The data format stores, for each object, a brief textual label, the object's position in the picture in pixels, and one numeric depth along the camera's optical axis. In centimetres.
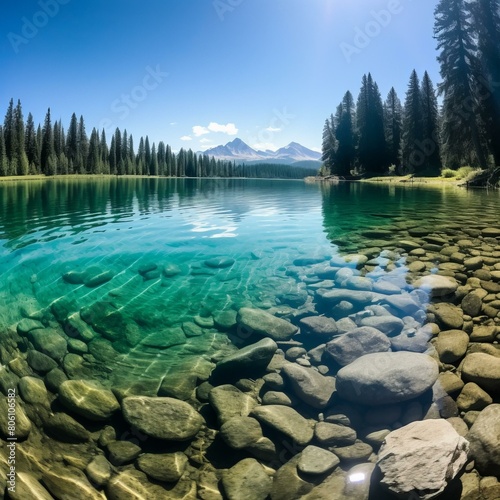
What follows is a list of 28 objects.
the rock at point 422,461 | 257
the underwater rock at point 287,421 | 326
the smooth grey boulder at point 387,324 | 477
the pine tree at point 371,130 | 5812
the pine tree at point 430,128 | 4922
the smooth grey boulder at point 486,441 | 282
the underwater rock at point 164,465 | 307
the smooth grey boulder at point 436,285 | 574
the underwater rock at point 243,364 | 416
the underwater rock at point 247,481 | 285
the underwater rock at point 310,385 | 366
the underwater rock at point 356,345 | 425
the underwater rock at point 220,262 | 761
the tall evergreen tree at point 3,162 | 7056
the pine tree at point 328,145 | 7035
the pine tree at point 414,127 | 5009
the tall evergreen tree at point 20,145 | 7738
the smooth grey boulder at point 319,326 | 488
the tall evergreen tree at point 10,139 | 7550
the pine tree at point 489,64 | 2945
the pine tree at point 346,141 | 6338
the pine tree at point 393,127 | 5941
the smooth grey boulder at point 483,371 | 360
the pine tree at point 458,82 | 3010
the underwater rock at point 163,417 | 336
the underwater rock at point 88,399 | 372
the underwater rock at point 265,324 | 491
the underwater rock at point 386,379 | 350
